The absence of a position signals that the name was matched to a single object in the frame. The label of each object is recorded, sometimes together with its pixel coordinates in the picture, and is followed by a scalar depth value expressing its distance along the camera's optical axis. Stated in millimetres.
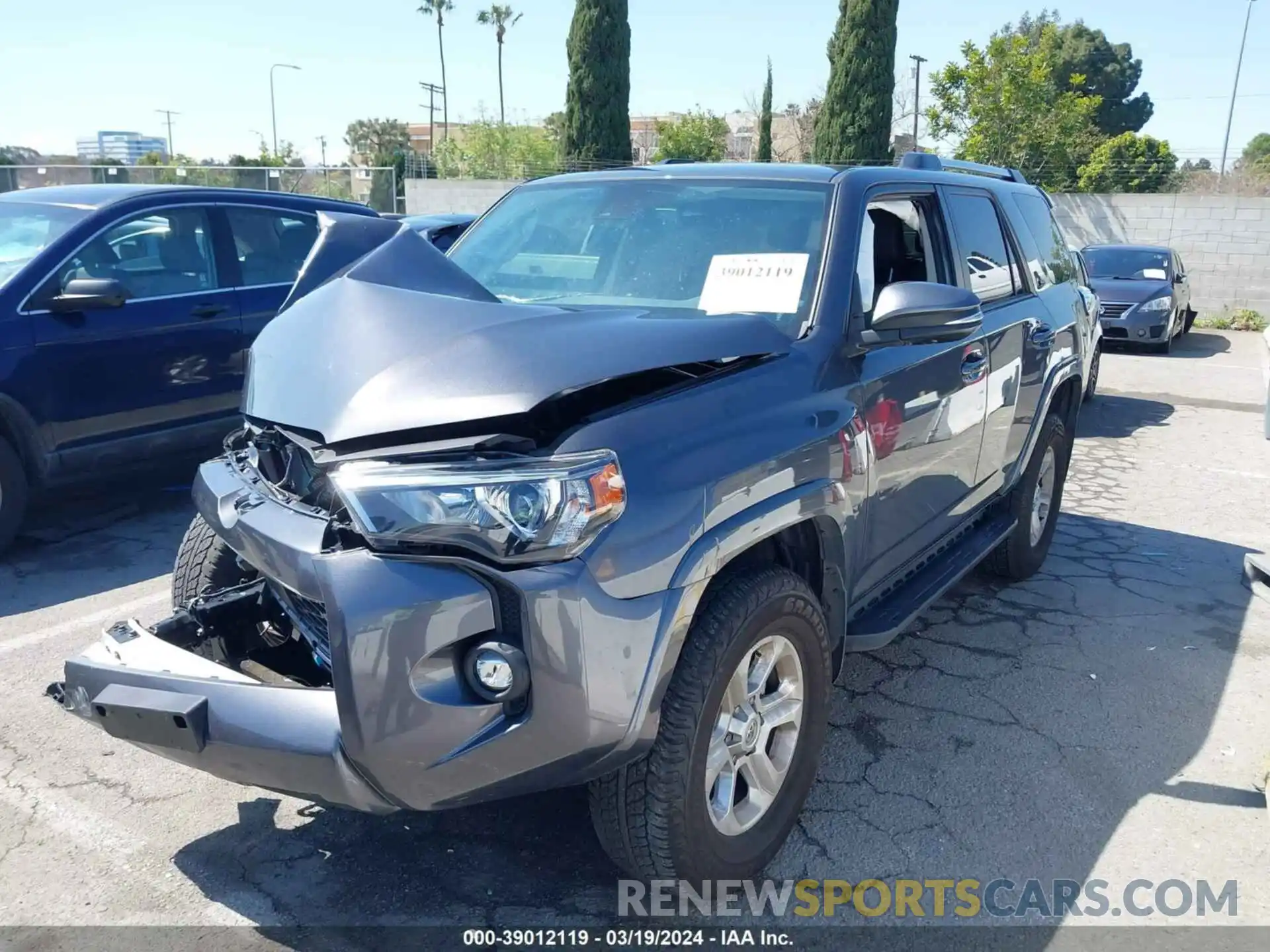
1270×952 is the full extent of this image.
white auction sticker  3113
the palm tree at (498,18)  74500
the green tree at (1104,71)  51375
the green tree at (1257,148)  54019
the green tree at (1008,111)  22359
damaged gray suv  2084
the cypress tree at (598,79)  25422
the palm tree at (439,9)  74812
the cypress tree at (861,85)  21922
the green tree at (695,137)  41281
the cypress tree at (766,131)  35250
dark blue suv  5098
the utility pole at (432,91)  73375
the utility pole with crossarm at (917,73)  37919
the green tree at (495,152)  33844
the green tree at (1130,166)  21391
